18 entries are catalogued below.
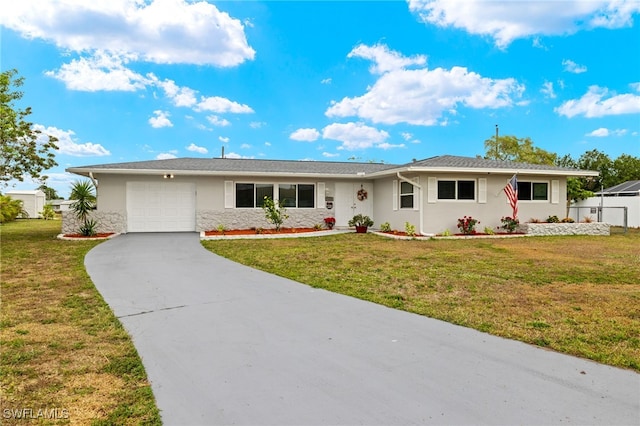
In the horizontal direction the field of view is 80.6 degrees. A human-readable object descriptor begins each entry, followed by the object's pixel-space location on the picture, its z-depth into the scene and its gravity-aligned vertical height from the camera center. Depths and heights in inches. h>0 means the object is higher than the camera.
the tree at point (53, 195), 1725.8 +78.7
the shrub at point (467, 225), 541.6 -21.0
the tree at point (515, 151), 1205.1 +197.6
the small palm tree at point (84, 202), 525.3 +13.1
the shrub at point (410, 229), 529.3 -26.6
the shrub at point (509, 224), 559.5 -20.3
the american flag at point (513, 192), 534.6 +26.2
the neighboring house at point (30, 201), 1235.9 +35.1
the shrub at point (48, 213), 1101.7 -4.8
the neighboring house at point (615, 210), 776.3 +2.6
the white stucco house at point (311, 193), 544.1 +28.1
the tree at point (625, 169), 1315.2 +146.8
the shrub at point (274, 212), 571.1 -1.8
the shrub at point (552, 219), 589.1 -13.9
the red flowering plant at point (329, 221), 628.7 -18.0
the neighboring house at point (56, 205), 1735.9 +27.1
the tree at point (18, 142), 514.8 +104.3
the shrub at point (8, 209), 919.7 +6.5
